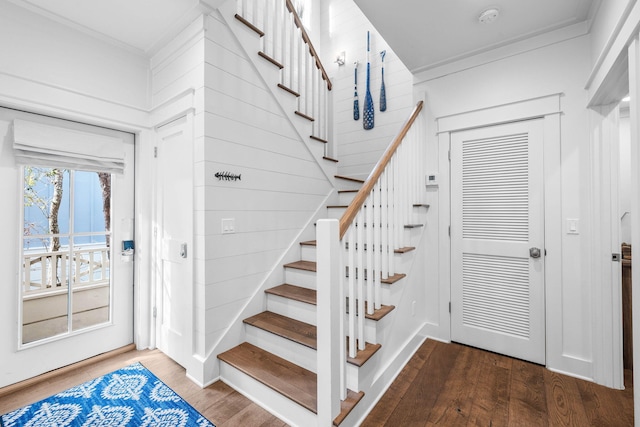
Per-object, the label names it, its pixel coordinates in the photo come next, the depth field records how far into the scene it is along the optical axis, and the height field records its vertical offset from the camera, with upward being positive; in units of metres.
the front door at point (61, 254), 2.06 -0.31
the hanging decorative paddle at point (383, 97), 3.69 +1.49
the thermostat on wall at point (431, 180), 2.83 +0.33
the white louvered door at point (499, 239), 2.37 -0.22
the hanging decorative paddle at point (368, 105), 3.76 +1.43
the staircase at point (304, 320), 1.69 -0.78
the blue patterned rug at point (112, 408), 1.73 -1.24
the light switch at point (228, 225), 2.21 -0.08
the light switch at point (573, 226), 2.20 -0.10
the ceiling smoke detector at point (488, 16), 2.08 +1.46
